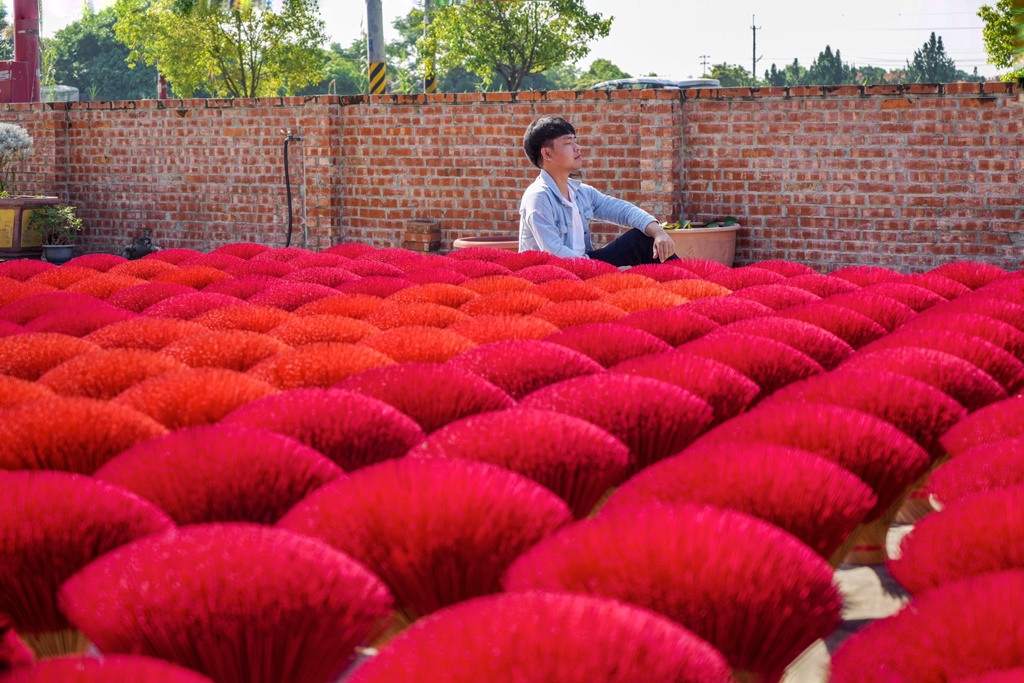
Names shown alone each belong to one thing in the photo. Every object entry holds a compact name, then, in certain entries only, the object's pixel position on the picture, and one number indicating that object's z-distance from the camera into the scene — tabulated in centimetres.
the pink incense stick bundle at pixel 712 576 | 237
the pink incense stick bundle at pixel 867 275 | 721
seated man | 1456
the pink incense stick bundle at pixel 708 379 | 371
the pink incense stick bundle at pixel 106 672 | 215
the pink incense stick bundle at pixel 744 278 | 708
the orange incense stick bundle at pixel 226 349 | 429
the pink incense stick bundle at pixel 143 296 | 613
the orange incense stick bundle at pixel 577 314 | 521
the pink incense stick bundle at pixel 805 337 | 451
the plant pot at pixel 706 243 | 2412
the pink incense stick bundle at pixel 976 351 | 426
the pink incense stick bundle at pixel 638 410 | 337
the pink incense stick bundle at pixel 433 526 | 259
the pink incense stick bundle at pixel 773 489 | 274
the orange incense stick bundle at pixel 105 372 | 392
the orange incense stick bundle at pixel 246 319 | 515
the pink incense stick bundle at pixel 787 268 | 764
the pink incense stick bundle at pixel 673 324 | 481
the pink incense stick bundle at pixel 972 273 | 731
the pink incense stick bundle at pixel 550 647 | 212
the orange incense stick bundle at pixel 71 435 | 317
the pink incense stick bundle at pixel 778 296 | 605
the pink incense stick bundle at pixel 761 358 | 406
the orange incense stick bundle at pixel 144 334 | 473
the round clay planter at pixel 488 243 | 2327
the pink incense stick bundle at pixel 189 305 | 569
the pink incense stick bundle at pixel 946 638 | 219
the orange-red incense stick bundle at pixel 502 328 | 469
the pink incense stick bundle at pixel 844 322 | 506
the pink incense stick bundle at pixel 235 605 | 234
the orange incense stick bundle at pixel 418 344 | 428
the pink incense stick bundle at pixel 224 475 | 287
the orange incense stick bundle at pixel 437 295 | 604
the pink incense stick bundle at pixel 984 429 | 331
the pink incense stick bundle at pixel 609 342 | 429
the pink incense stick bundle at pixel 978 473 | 291
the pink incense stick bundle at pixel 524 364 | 388
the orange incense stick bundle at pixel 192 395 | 355
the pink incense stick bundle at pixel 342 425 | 324
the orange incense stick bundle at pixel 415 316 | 518
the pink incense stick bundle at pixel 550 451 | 301
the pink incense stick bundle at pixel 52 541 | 260
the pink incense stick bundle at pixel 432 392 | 355
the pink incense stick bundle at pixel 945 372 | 388
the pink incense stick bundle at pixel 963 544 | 252
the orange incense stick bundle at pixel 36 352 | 426
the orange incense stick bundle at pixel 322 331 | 471
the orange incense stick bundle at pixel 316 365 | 395
